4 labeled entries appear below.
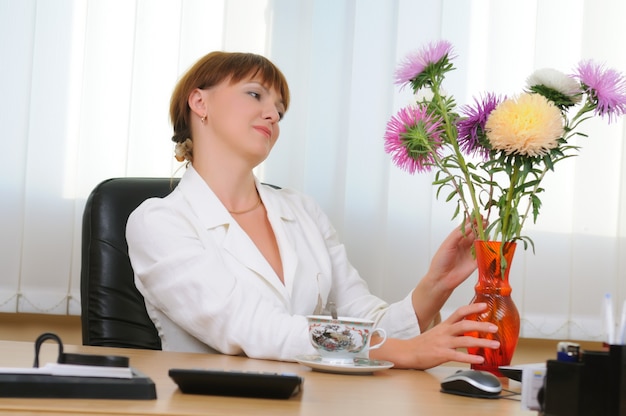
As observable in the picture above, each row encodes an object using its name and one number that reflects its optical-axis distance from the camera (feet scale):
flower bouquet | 4.19
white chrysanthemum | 4.43
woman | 4.71
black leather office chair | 5.60
